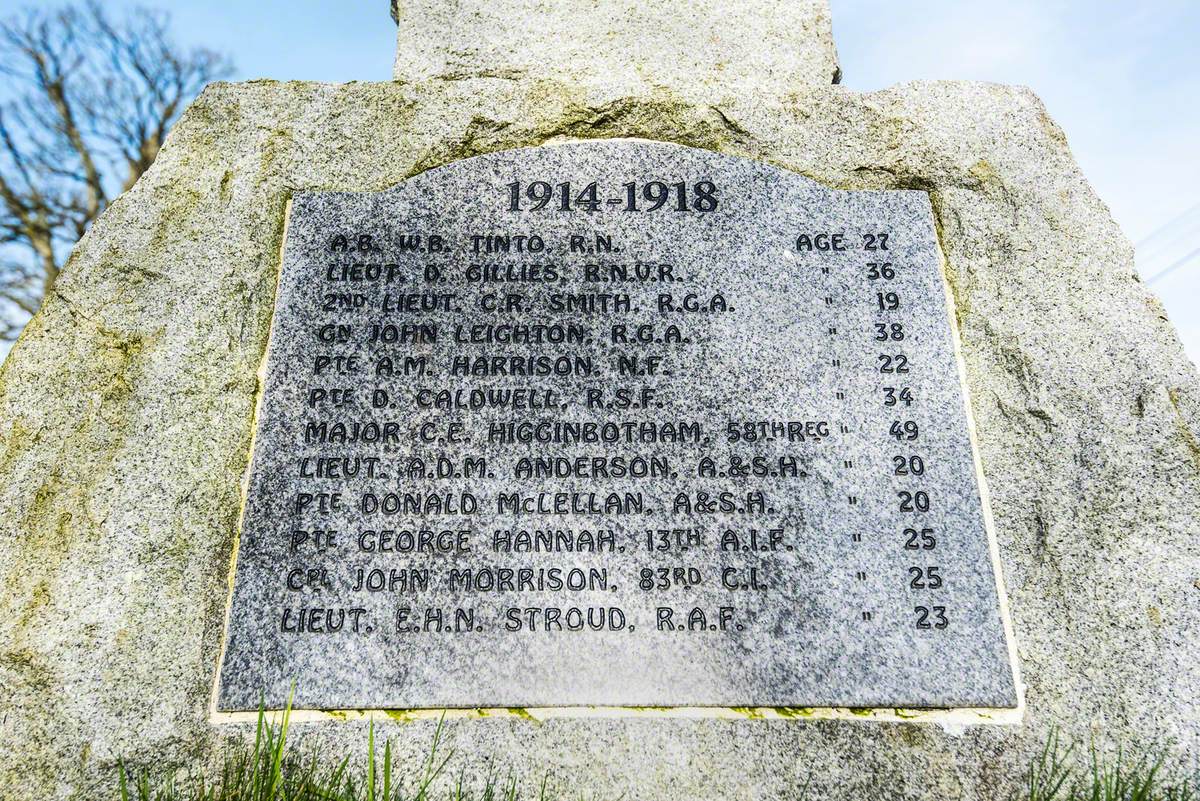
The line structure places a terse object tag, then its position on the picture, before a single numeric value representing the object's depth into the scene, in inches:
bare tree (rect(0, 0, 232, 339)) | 383.9
